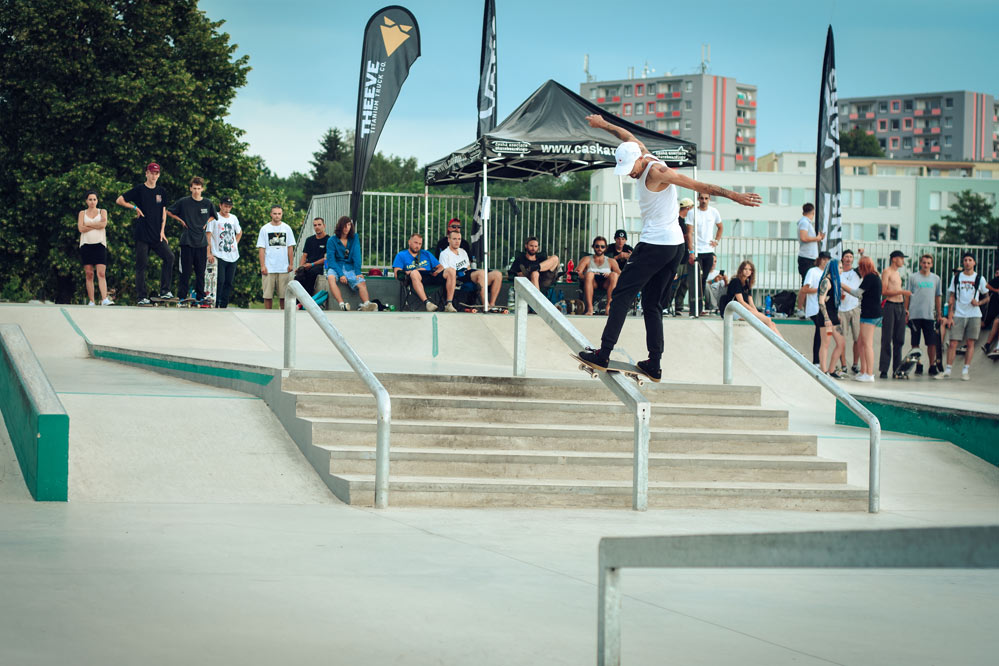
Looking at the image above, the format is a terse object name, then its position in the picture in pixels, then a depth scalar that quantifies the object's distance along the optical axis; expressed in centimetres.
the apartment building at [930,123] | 15950
